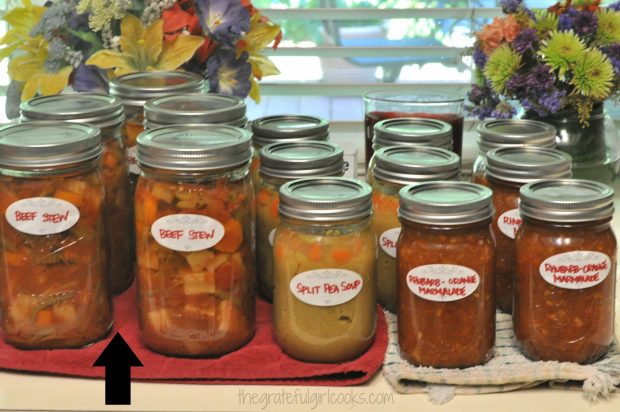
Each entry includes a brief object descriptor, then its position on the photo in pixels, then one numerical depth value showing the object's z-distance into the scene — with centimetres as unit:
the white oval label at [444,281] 106
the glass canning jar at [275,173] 117
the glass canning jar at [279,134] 124
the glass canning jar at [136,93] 124
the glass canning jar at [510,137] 123
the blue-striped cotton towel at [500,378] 108
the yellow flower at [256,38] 137
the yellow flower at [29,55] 133
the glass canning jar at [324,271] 107
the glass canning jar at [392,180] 116
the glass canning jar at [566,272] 106
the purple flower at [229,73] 133
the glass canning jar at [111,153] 117
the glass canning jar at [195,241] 108
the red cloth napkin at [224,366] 110
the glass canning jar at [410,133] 124
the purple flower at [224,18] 132
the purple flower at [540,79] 135
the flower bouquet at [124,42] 130
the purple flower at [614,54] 137
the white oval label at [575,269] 106
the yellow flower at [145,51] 129
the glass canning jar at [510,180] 115
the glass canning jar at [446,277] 106
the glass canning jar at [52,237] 108
